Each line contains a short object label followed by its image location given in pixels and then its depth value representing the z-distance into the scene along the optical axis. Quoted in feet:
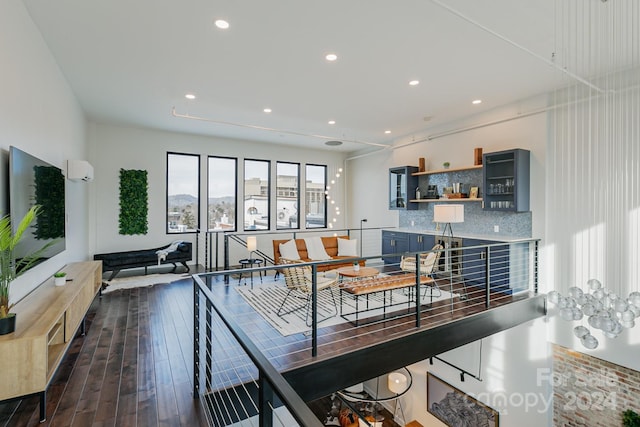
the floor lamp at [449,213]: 16.92
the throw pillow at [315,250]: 22.05
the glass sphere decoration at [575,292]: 8.13
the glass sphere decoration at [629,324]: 7.53
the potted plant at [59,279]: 11.06
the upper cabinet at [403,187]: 23.43
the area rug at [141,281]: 19.12
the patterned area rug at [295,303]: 12.54
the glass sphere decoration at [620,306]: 7.59
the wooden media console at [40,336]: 6.79
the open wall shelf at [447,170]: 19.03
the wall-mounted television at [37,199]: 8.50
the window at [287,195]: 29.68
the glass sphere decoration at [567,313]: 7.91
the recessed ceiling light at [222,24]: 10.09
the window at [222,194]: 26.55
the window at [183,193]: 25.09
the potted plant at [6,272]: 6.70
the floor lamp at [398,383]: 20.40
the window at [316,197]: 31.30
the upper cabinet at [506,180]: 16.38
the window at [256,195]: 28.09
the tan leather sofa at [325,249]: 20.99
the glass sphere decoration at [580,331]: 7.84
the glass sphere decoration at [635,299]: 7.84
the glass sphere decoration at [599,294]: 8.02
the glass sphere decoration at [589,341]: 7.68
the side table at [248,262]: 21.04
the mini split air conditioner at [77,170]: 14.99
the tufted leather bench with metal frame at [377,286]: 13.05
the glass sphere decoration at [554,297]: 8.39
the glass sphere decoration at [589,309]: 7.84
